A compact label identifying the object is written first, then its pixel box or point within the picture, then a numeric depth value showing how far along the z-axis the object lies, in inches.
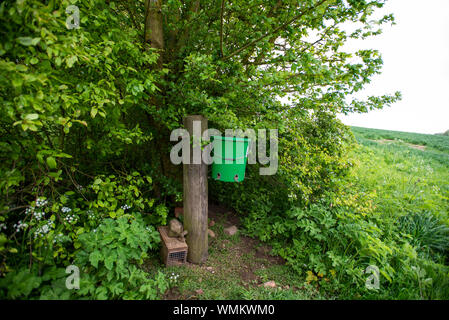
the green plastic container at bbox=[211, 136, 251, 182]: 92.2
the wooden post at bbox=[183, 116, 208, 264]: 93.4
